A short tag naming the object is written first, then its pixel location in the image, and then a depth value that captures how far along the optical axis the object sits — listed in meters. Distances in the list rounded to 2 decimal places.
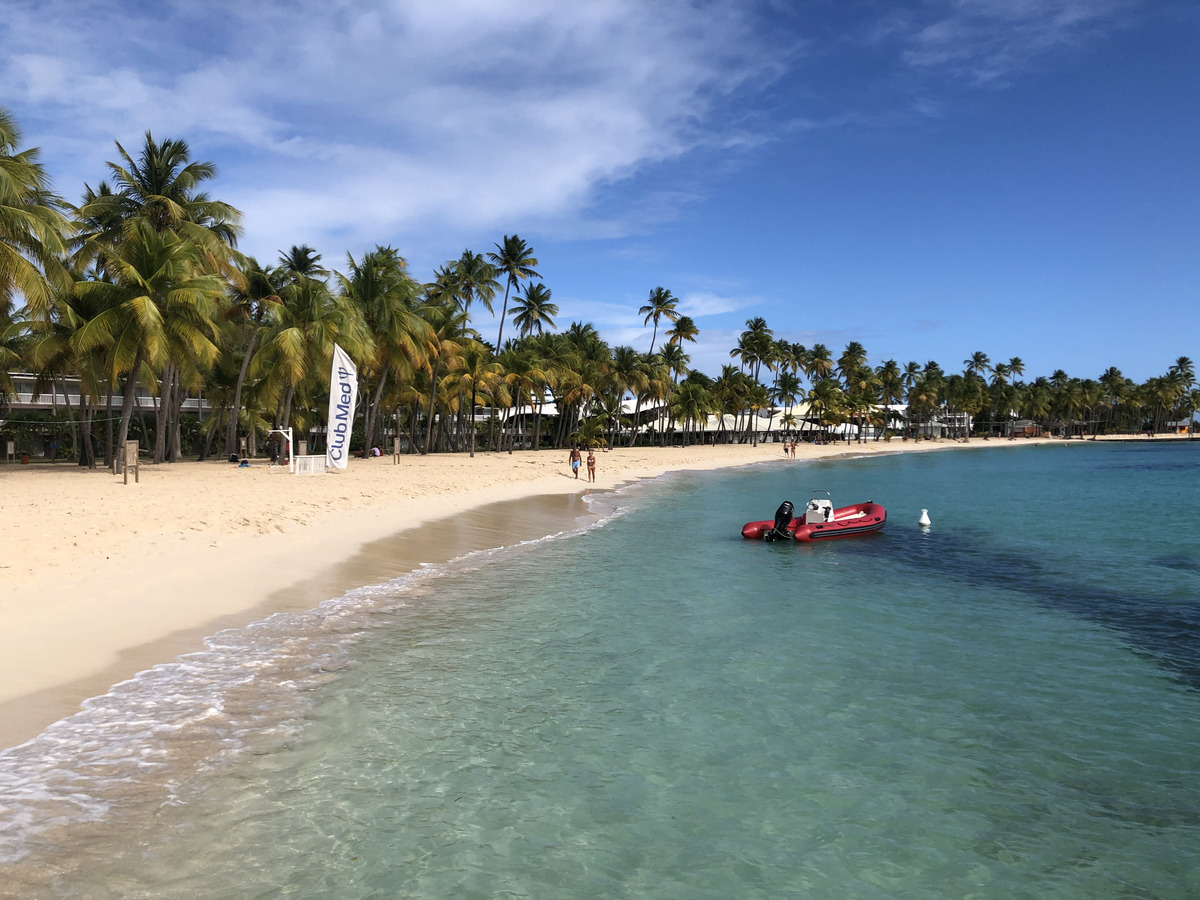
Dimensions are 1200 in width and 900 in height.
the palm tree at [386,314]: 38.59
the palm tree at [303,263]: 38.84
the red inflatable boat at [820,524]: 18.56
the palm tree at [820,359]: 103.31
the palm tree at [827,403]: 94.06
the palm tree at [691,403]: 72.00
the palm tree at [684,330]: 75.75
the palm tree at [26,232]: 20.41
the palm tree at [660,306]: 74.81
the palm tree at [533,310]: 60.91
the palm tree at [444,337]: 44.81
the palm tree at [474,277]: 52.62
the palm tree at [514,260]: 55.59
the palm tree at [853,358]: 107.56
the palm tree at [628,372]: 64.25
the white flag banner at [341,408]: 26.28
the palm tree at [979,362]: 133.38
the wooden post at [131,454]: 21.34
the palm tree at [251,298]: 34.06
